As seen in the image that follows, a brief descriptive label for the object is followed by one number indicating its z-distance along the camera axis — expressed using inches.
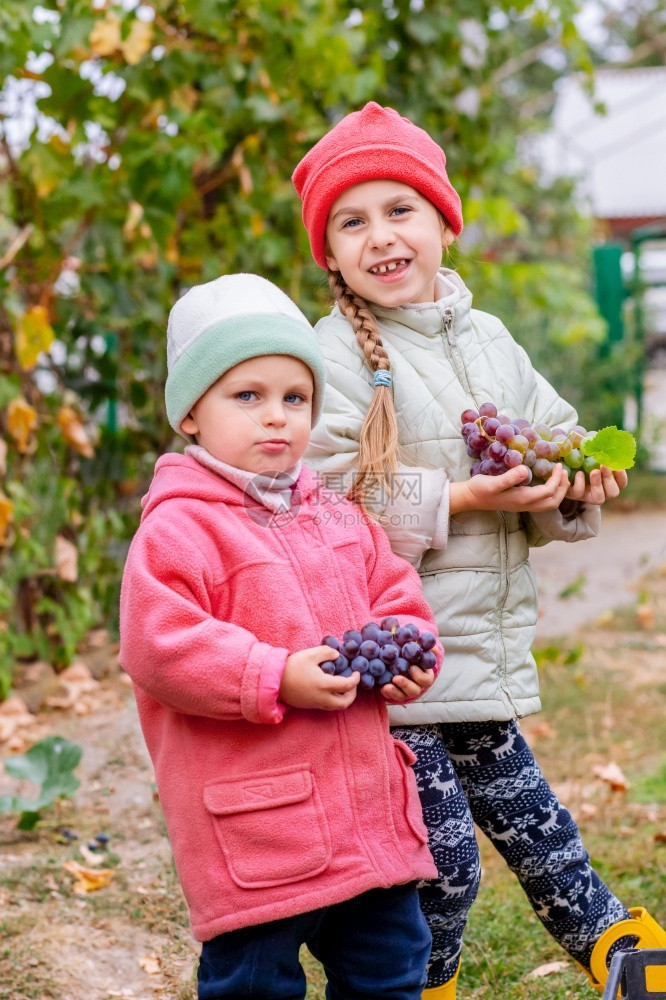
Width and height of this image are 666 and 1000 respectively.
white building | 826.8
